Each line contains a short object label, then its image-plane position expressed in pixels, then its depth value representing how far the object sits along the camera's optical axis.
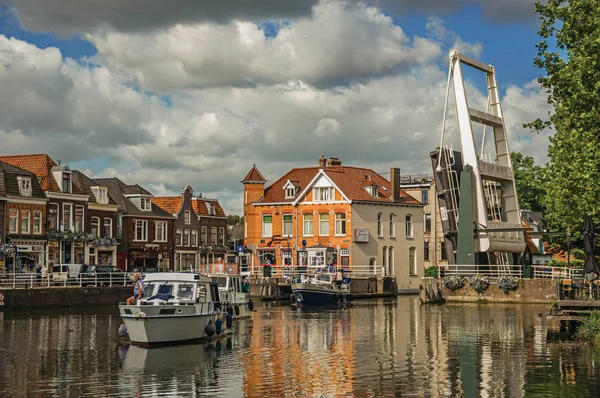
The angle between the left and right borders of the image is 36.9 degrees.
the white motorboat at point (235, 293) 50.53
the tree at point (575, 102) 41.62
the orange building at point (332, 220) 89.50
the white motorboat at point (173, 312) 34.84
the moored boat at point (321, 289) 63.85
